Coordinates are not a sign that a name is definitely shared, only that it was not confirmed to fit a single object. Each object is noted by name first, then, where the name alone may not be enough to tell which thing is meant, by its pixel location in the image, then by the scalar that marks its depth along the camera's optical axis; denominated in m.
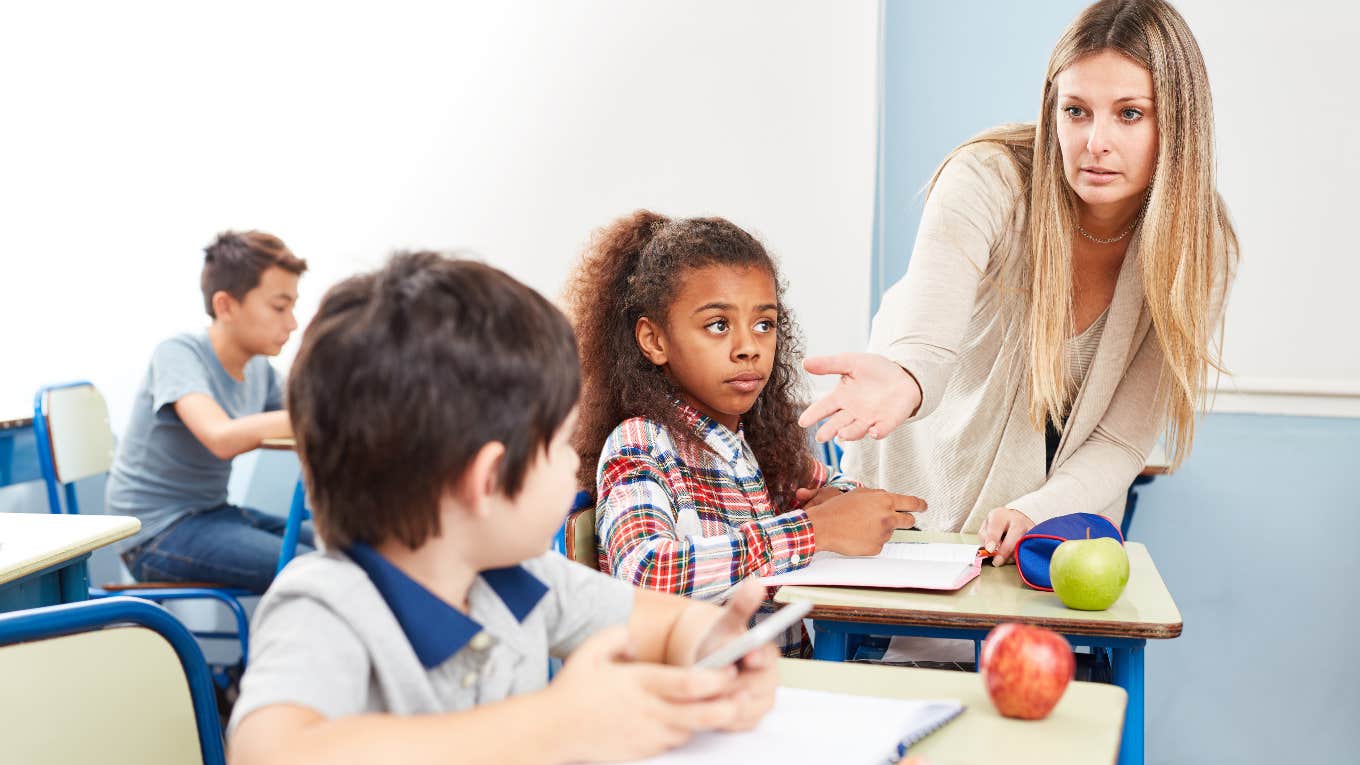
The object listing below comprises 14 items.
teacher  1.56
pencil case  1.43
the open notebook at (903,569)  1.43
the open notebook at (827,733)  0.78
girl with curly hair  1.48
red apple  0.88
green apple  1.29
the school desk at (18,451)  3.06
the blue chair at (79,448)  2.62
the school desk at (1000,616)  1.27
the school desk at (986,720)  0.83
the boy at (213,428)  2.78
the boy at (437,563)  0.70
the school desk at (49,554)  1.53
